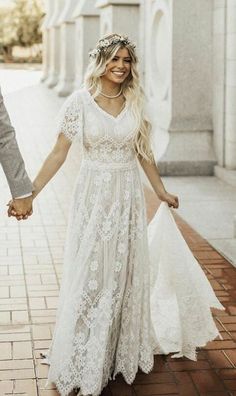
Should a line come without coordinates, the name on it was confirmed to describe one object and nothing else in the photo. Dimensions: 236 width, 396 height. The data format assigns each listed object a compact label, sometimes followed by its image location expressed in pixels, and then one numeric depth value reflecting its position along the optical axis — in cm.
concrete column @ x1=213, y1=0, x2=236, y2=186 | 987
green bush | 5431
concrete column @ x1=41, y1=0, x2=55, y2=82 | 3108
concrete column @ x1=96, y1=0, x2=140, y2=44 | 1365
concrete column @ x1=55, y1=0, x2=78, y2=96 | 2464
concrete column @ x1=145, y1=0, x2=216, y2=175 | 1028
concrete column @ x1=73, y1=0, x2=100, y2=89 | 2053
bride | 393
